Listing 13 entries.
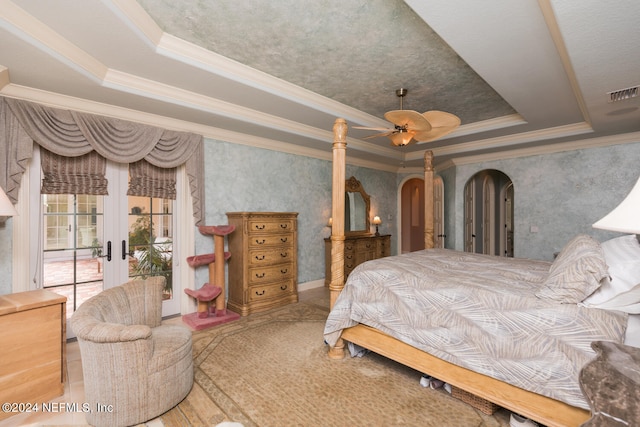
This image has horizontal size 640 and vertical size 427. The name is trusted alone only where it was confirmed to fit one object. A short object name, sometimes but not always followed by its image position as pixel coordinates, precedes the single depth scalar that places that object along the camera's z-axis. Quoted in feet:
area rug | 6.37
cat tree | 11.98
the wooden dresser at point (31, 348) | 6.49
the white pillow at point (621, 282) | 5.43
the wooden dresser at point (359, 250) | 17.84
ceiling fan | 8.96
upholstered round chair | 6.00
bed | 5.44
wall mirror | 19.67
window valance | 8.71
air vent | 9.14
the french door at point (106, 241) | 10.17
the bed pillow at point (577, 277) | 5.66
